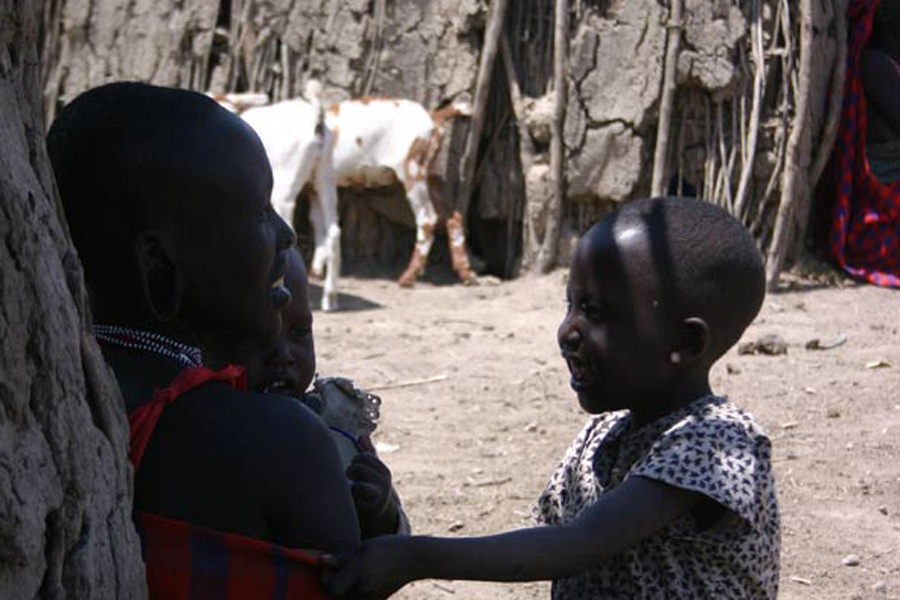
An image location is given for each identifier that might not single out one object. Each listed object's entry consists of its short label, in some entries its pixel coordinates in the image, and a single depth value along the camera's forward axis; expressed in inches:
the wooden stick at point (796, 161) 320.8
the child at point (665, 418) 80.7
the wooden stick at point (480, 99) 352.5
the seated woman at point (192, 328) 57.6
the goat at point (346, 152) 335.3
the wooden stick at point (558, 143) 342.0
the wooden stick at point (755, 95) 327.4
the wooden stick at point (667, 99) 329.4
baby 82.1
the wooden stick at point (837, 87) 330.3
